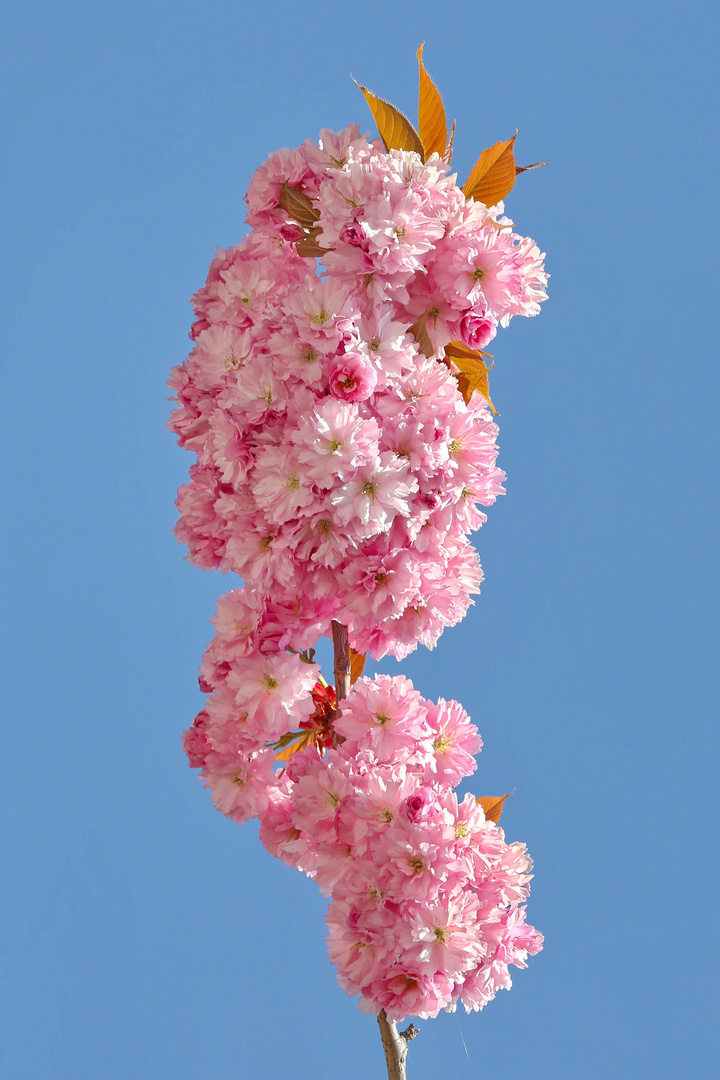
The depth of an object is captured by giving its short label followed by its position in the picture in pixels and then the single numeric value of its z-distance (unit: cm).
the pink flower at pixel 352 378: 227
